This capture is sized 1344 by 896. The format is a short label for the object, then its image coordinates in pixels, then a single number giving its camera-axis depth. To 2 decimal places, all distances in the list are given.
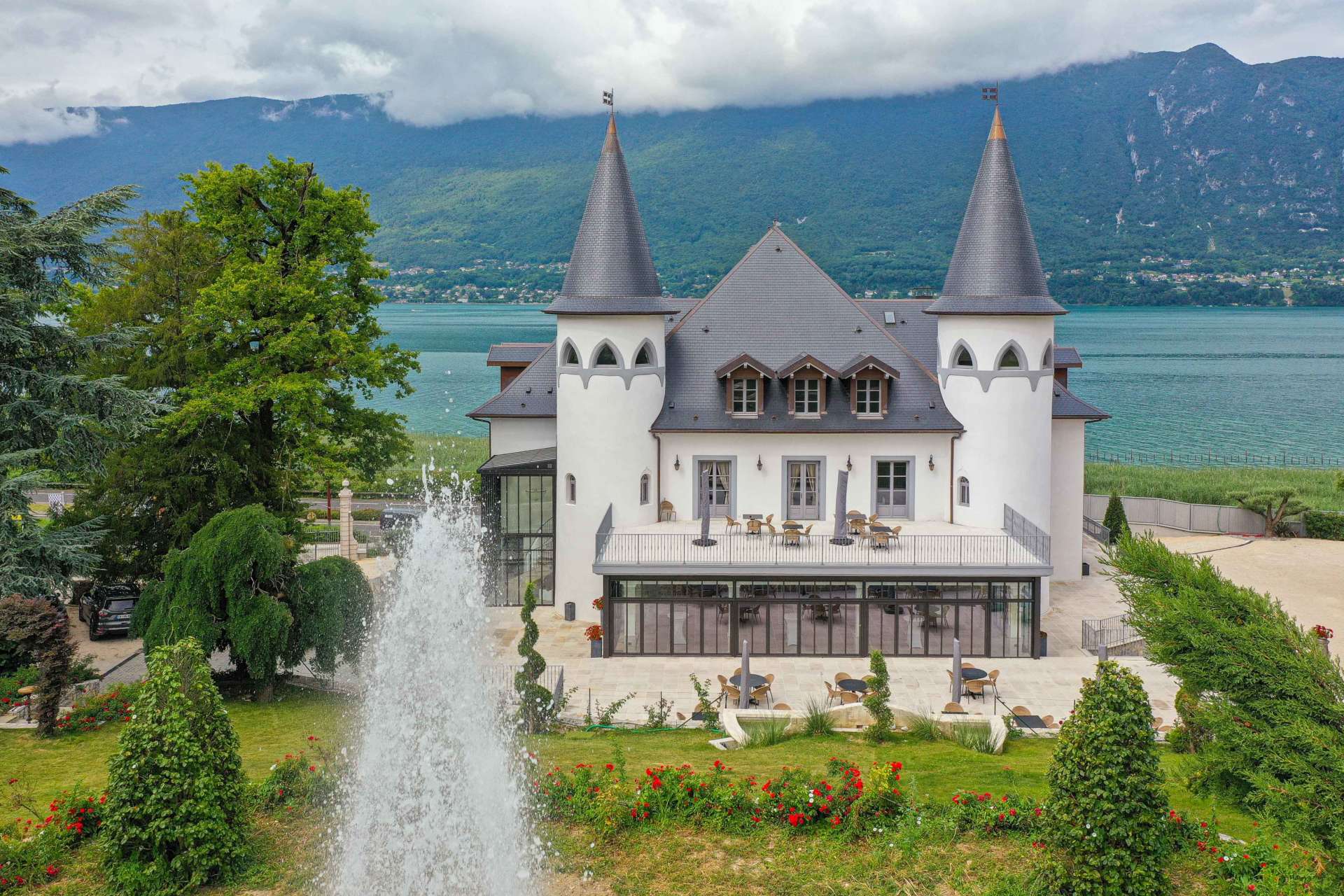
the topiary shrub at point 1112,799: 11.89
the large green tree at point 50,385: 22.67
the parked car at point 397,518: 38.54
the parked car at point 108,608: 27.09
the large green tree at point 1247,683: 9.22
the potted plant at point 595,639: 26.67
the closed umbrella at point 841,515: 27.38
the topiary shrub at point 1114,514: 36.38
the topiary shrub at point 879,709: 19.12
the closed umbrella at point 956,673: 22.66
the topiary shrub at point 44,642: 19.09
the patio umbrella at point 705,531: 27.39
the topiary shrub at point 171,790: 12.86
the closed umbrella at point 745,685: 21.92
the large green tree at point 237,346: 26.84
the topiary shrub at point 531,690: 19.61
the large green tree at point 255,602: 21.09
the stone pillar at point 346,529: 32.25
